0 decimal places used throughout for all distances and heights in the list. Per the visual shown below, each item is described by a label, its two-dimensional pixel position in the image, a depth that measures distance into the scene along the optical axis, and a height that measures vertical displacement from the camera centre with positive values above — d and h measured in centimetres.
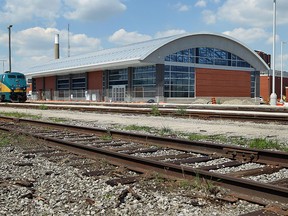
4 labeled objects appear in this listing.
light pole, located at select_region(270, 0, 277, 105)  3528 -18
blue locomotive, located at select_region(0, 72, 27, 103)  4447 +129
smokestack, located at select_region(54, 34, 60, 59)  9388 +1174
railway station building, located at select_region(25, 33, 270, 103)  4822 +367
